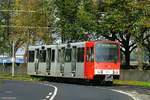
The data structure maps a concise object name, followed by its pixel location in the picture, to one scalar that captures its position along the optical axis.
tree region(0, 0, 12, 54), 88.81
